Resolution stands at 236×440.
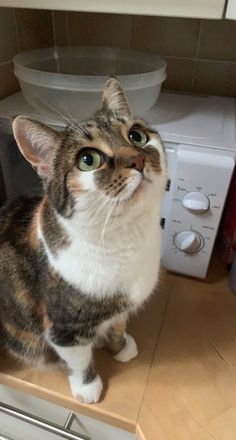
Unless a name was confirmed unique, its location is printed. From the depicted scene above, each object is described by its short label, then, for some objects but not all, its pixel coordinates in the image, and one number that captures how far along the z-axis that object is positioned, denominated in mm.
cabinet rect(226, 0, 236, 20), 538
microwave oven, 676
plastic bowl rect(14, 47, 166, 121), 717
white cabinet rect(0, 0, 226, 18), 549
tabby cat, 476
